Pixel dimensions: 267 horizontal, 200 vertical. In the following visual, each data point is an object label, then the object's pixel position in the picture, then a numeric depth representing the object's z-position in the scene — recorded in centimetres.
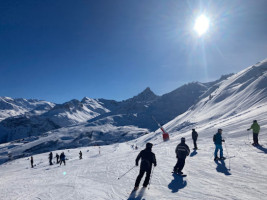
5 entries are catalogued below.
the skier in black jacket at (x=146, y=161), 873
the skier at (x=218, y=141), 1294
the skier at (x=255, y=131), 1591
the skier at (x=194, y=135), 1930
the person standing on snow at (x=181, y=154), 1037
